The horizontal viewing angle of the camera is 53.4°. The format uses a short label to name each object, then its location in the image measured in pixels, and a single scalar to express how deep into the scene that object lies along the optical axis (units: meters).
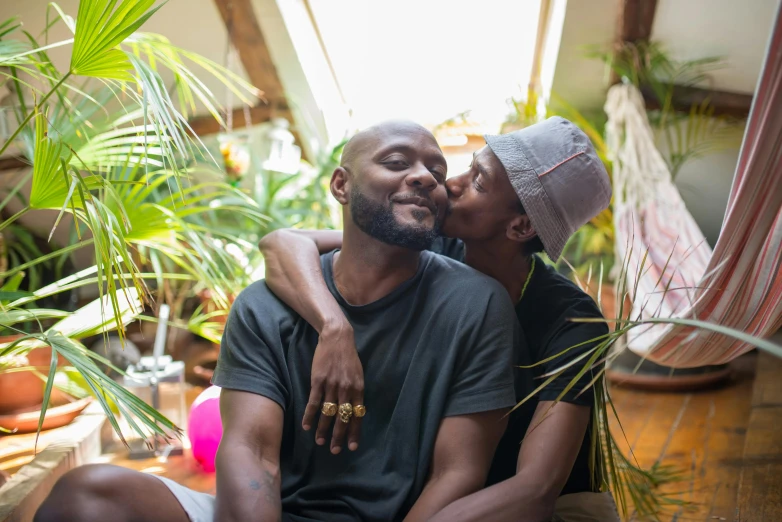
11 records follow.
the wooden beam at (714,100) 3.87
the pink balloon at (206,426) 2.36
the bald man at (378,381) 1.40
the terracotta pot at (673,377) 3.78
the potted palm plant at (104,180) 1.52
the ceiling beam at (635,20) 3.63
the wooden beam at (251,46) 3.56
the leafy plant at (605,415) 1.26
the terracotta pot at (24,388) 2.70
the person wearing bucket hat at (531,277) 1.46
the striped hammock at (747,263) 1.32
